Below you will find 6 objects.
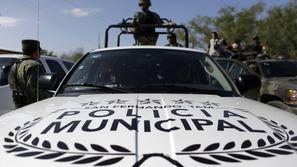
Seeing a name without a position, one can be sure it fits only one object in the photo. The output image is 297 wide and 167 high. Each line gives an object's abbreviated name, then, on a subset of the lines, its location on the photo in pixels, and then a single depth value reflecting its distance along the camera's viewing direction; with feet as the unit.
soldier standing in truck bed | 12.41
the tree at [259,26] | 76.34
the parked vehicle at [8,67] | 13.69
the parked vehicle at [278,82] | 14.28
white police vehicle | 3.99
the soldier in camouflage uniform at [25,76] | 11.02
